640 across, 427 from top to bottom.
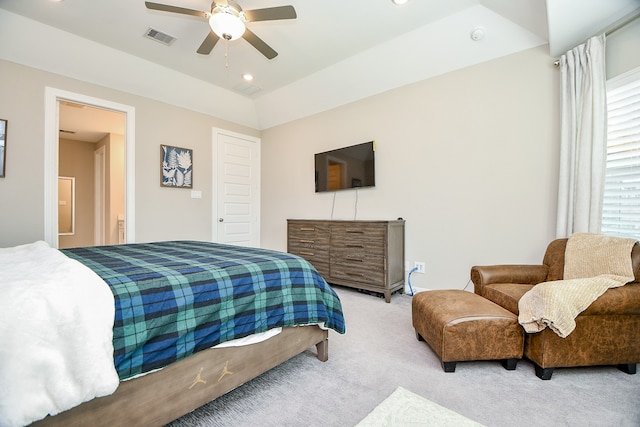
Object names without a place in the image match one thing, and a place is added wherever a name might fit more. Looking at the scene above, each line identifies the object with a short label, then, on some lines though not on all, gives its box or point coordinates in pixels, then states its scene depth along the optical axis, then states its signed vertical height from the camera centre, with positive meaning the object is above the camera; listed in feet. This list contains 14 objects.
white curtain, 7.34 +1.96
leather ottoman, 5.70 -2.59
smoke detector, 9.09 +5.71
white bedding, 2.66 -1.46
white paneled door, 15.35 +0.92
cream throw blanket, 5.14 -1.48
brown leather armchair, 5.27 -2.45
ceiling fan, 7.09 +4.91
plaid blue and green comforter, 3.55 -1.46
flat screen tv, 12.42 +1.83
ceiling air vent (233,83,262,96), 14.30 +6.04
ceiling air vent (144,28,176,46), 9.99 +6.06
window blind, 7.02 +1.36
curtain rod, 6.76 +4.72
